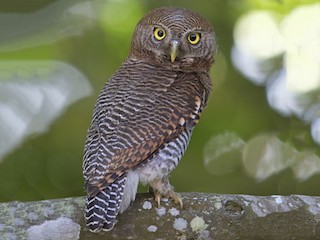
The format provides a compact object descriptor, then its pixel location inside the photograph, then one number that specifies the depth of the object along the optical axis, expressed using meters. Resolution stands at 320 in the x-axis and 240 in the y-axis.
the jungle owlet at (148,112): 6.71
